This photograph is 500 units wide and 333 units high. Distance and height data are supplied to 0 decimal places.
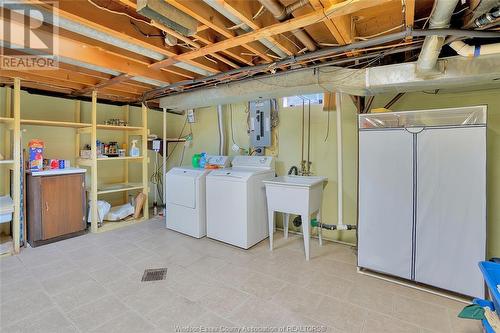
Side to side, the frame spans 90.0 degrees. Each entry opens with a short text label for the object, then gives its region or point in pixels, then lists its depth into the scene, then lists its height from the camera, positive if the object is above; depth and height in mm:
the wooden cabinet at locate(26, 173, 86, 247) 3332 -624
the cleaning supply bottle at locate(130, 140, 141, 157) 4523 +219
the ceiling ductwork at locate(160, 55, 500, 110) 2020 +831
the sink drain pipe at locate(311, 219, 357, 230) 3146 -812
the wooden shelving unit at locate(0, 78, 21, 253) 3139 +0
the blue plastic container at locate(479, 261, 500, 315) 1382 -682
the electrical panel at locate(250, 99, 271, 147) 4043 +675
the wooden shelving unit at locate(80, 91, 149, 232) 3887 -36
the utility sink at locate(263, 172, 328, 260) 2955 -419
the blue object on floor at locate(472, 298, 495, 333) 1477 -891
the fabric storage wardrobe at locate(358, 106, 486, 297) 2160 -289
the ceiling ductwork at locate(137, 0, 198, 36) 1528 +971
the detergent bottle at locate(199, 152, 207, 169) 4262 +61
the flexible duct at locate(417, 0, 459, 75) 1459 +904
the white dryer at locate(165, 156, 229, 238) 3680 -547
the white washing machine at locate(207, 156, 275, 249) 3279 -565
